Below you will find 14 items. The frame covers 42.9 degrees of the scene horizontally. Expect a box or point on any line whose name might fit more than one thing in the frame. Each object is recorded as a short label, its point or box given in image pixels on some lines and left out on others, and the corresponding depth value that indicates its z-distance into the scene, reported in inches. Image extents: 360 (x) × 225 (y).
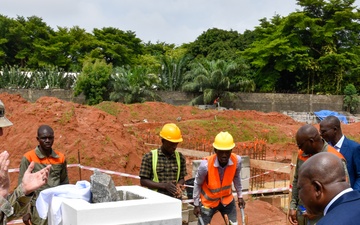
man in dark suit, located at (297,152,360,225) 74.8
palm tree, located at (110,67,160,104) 1278.3
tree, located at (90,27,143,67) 1801.2
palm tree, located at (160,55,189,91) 1490.2
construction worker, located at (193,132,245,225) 206.1
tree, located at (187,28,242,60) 1779.0
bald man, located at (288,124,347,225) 183.5
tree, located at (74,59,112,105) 1304.1
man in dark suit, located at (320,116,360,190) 185.5
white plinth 121.5
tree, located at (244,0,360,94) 1497.3
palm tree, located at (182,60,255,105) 1374.3
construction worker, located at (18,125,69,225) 200.8
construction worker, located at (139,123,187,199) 200.2
